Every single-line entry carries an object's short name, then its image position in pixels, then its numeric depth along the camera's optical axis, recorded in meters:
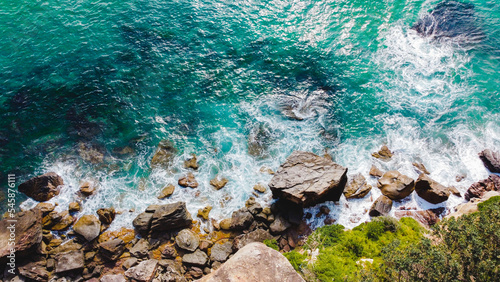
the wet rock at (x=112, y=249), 22.02
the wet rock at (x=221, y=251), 22.10
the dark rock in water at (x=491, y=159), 26.59
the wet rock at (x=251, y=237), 22.23
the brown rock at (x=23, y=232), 20.86
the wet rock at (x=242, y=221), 23.56
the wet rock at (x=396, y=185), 24.89
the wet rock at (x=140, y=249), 22.33
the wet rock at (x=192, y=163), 27.38
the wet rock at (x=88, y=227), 22.94
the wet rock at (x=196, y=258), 21.58
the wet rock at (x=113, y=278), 20.69
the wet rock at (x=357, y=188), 25.31
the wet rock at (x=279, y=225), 23.11
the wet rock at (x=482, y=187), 25.03
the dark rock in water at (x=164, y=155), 27.66
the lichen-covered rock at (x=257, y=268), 16.38
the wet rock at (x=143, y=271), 20.58
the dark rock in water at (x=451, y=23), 35.75
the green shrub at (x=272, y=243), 21.82
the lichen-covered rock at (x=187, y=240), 22.45
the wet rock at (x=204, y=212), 24.72
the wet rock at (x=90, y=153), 27.62
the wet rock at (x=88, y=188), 25.66
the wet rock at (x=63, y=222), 23.78
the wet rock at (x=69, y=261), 21.02
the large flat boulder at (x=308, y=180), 23.42
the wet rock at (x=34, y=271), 20.59
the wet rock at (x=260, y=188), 25.94
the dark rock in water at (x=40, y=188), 25.42
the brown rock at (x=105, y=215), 24.05
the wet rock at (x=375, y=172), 26.64
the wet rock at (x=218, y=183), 26.44
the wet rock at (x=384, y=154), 28.02
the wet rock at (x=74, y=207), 24.66
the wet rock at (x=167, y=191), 25.81
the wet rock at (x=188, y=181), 26.36
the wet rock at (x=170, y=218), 23.31
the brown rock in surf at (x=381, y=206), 23.88
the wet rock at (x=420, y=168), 27.02
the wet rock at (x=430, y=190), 24.41
